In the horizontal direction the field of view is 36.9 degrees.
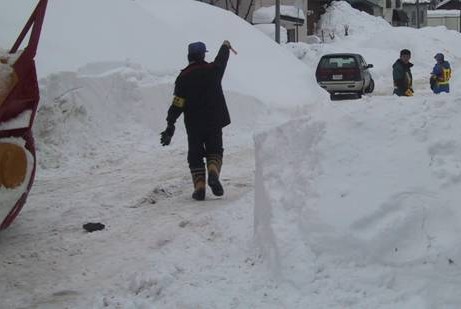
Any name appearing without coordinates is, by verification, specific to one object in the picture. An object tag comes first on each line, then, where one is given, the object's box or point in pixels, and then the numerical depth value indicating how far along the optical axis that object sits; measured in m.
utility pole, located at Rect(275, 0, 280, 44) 23.97
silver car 20.97
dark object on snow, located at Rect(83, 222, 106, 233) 6.14
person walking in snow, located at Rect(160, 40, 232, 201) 7.09
